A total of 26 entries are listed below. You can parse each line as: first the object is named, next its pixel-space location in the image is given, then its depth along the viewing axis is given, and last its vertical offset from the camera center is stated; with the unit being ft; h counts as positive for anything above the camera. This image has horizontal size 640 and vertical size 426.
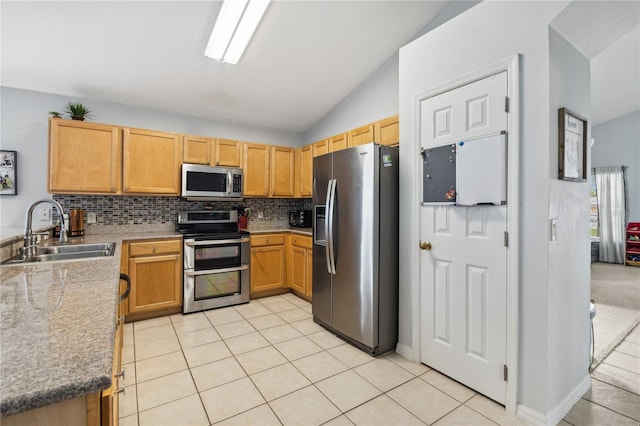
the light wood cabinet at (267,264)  13.03 -2.13
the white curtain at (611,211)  21.98 +0.43
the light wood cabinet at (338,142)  12.68 +3.14
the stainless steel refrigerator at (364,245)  8.30 -0.84
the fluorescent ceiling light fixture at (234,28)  7.86 +5.28
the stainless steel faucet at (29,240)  6.26 -0.57
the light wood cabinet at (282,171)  14.39 +2.10
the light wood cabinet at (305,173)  14.47 +2.04
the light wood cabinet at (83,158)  10.09 +1.93
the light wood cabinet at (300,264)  12.62 -2.13
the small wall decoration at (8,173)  10.07 +1.34
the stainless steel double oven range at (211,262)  11.44 -1.88
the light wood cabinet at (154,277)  10.52 -2.26
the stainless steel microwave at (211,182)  12.03 +1.32
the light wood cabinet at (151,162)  11.17 +1.98
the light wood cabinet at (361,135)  11.27 +3.09
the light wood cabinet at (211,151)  12.32 +2.66
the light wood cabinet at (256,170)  13.65 +2.06
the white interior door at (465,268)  6.29 -1.18
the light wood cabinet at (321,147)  13.60 +3.09
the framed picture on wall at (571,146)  5.81 +1.41
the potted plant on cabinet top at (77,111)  10.37 +3.52
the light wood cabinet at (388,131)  10.25 +2.95
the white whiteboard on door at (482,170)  6.18 +0.98
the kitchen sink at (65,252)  6.20 -0.93
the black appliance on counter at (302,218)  14.98 -0.15
